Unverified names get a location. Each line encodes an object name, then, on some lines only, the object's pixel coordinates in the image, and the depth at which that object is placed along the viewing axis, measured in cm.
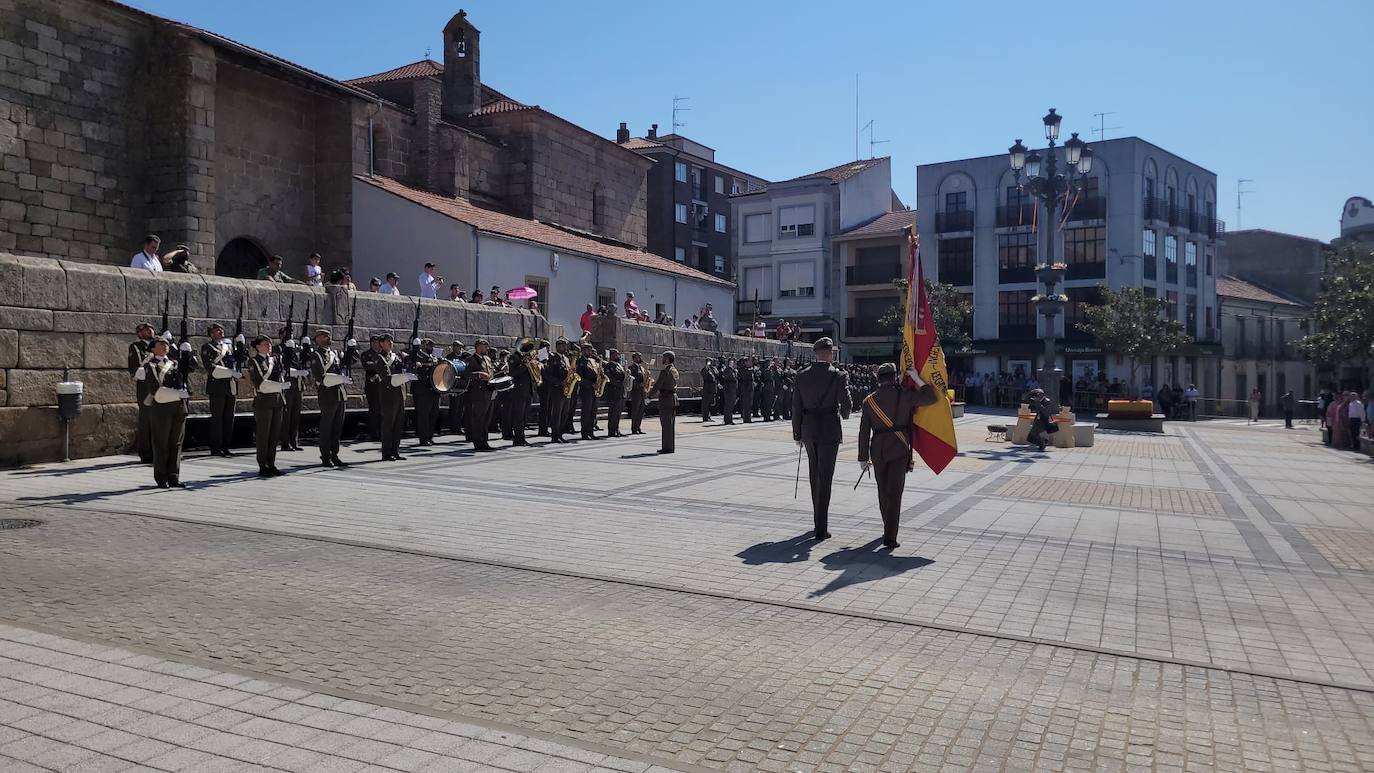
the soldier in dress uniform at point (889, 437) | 850
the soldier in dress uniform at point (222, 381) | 1251
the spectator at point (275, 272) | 1580
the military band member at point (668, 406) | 1622
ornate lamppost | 2123
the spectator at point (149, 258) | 1361
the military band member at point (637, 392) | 2103
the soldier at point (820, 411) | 900
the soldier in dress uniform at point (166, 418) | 1052
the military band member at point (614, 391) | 1959
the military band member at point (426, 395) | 1597
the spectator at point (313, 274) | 1769
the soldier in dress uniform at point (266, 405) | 1162
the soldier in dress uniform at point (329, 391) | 1261
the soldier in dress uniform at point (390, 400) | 1362
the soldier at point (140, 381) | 1105
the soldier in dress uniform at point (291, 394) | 1289
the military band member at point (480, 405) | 1560
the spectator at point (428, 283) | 2070
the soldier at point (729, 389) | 2559
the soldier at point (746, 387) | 2642
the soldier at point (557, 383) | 1752
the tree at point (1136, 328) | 4028
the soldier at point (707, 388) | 2536
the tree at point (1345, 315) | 3256
